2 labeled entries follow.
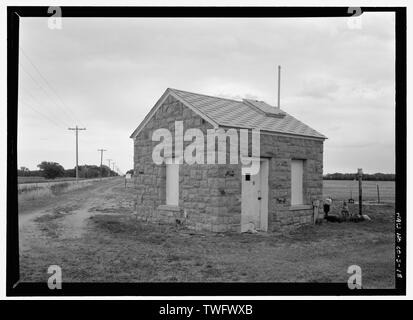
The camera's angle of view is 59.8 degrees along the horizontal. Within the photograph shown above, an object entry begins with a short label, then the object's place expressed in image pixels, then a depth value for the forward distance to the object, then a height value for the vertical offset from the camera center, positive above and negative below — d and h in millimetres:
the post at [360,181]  13195 -386
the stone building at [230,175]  10070 -157
